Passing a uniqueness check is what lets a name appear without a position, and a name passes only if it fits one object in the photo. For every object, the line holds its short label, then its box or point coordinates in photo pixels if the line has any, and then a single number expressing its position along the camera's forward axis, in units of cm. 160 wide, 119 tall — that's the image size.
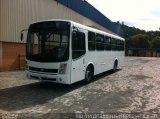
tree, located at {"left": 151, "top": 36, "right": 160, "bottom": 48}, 5404
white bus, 566
